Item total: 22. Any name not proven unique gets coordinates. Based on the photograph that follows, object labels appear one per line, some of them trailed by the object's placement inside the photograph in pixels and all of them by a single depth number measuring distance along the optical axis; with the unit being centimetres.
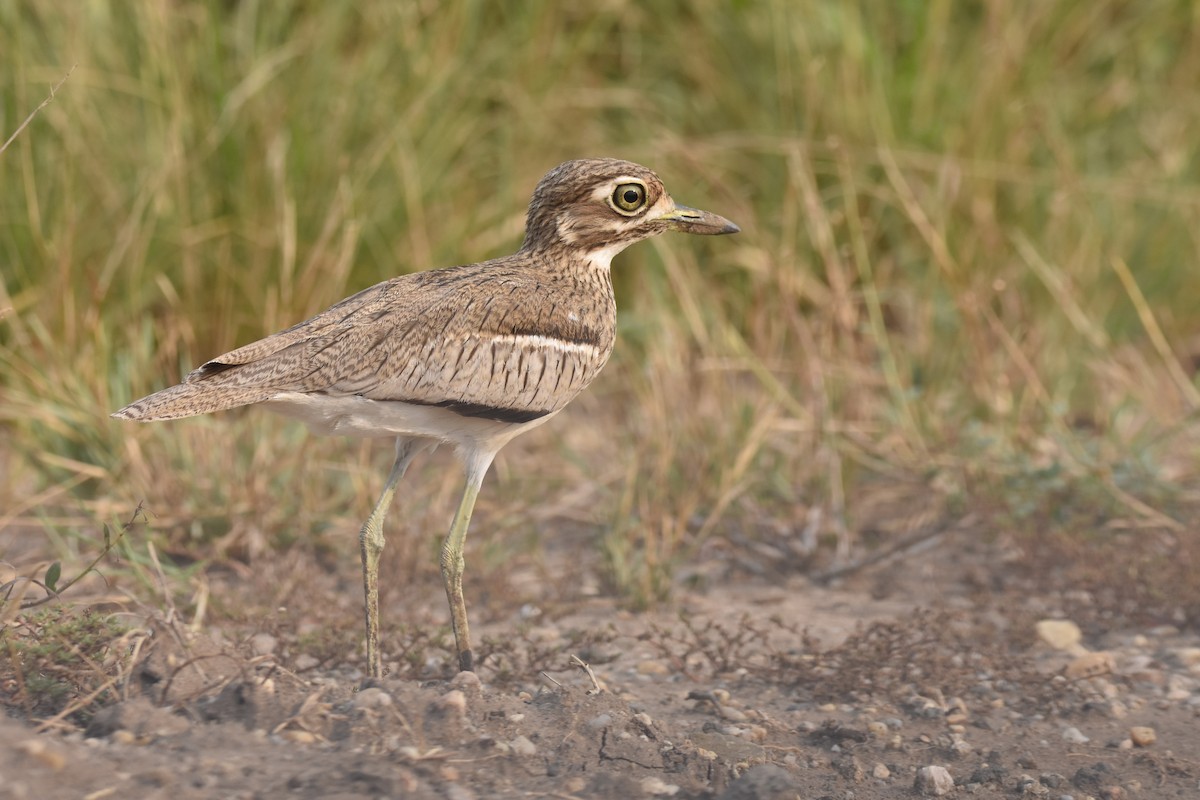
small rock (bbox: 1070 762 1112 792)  646
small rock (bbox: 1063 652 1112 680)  793
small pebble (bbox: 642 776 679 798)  586
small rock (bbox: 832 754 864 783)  641
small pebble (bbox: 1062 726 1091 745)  711
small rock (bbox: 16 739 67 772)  525
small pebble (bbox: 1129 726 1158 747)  712
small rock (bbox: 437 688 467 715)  604
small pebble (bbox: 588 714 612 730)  629
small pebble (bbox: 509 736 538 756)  599
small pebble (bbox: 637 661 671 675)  793
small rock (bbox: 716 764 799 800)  576
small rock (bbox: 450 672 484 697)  642
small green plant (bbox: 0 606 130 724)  610
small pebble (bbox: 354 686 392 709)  599
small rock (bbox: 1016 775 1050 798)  636
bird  686
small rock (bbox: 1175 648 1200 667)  810
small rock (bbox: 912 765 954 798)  636
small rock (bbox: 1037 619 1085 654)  835
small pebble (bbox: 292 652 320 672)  748
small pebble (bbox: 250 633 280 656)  763
